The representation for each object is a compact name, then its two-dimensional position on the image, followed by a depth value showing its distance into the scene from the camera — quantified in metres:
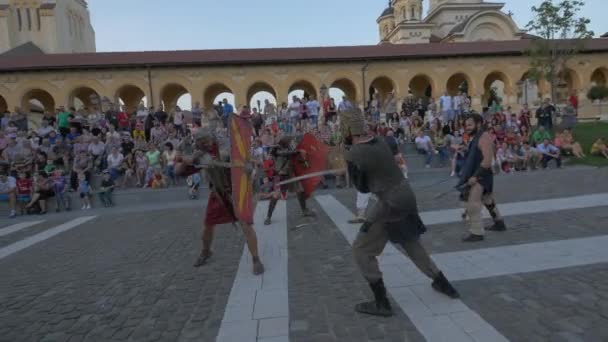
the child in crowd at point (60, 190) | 12.66
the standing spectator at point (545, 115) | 17.38
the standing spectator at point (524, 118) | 17.79
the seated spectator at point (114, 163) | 13.66
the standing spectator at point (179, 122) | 17.28
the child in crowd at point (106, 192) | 12.90
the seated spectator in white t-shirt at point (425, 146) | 15.25
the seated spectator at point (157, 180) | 13.65
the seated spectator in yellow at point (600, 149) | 15.06
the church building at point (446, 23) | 41.62
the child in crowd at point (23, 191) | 12.62
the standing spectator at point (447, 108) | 17.41
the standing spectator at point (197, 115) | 18.28
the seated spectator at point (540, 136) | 15.31
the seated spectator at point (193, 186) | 13.01
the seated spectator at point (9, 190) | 12.42
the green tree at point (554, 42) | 27.77
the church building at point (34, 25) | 52.56
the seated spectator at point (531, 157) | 14.52
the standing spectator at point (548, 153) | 14.49
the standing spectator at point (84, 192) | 12.80
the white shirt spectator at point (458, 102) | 17.54
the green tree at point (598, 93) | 30.17
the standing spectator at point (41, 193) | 12.45
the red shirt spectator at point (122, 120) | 17.72
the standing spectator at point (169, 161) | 13.99
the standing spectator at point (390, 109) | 19.97
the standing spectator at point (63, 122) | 15.89
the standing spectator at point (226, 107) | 18.22
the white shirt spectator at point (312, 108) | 17.89
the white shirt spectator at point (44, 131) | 15.58
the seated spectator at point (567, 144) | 15.47
